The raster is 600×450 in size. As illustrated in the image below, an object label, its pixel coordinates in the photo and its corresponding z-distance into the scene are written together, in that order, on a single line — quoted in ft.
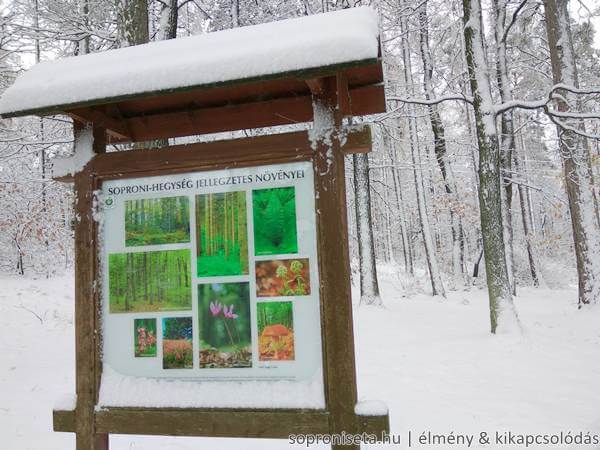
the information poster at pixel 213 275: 9.55
